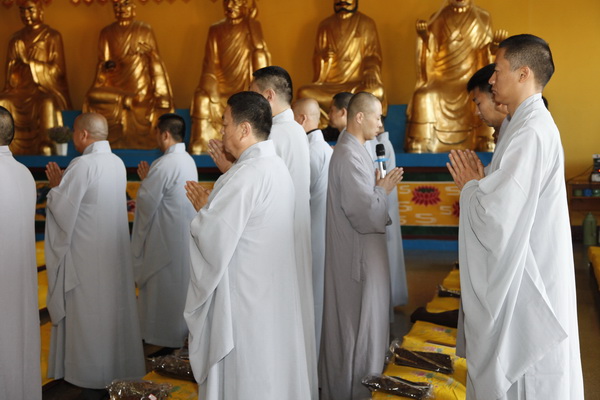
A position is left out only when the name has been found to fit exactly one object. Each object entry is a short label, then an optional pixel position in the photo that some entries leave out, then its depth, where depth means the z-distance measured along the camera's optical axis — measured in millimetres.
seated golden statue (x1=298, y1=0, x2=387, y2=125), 8375
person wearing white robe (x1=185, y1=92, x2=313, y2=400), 2457
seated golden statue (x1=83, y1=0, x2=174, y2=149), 9188
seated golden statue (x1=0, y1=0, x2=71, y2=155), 9477
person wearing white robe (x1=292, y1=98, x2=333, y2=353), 4117
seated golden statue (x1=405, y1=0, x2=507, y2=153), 7684
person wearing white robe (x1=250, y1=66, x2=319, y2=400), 3186
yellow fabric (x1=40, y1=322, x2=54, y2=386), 3814
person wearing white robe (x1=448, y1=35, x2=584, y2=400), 2244
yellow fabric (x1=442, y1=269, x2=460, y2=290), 5059
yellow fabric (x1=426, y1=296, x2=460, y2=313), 4520
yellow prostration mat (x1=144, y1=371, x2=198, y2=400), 3254
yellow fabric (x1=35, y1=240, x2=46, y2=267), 5624
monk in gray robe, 3324
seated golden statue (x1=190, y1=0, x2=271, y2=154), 8750
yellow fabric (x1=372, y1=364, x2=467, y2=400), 3193
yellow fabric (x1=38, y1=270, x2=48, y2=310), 4807
